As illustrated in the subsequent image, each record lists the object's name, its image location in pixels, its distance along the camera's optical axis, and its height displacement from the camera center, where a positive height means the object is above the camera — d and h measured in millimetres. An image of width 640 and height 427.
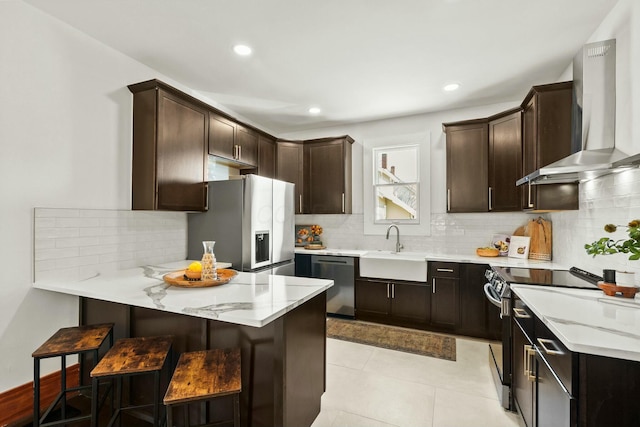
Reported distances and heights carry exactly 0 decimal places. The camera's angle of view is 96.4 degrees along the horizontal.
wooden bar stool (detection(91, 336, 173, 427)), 1391 -744
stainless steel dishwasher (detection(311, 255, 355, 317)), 3758 -831
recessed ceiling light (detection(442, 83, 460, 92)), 3133 +1435
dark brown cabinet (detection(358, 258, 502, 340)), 3148 -1030
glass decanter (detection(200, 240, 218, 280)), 1919 -347
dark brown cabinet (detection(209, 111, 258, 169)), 3160 +882
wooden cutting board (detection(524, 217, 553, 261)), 3105 -258
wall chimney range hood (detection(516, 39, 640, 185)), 1884 +721
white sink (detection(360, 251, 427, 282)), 3406 -625
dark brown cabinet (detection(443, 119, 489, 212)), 3445 +614
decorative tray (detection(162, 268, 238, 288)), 1837 -437
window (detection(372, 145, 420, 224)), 4062 +452
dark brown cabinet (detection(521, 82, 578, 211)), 2506 +704
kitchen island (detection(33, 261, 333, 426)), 1462 -665
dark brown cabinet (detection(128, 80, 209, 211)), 2533 +631
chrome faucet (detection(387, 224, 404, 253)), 3981 -315
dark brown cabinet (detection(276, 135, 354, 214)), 4195 +661
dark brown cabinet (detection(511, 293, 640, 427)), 1024 -671
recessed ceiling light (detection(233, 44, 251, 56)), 2459 +1452
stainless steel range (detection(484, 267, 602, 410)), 1954 -506
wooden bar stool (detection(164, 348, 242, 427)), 1188 -735
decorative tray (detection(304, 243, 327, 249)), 4211 -456
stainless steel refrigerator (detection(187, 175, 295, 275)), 2982 -105
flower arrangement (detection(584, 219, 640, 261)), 1425 -155
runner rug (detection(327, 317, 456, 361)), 2920 -1372
